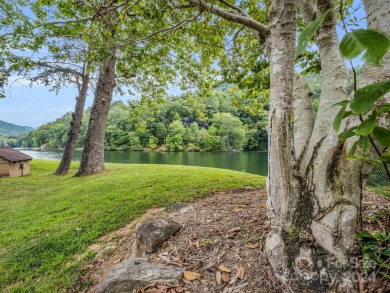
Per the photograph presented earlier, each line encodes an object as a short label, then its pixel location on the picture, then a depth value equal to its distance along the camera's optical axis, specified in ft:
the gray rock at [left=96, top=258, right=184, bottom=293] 6.28
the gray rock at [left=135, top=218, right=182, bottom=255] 8.17
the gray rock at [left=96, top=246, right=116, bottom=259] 9.70
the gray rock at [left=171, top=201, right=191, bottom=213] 12.10
